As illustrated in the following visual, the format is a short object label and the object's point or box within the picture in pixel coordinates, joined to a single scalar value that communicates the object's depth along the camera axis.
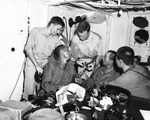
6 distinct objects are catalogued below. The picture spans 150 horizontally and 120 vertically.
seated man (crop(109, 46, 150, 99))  1.92
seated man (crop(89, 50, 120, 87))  2.94
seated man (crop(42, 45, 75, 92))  2.43
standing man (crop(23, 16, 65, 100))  2.80
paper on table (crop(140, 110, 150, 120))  1.44
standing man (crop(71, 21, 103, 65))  3.38
